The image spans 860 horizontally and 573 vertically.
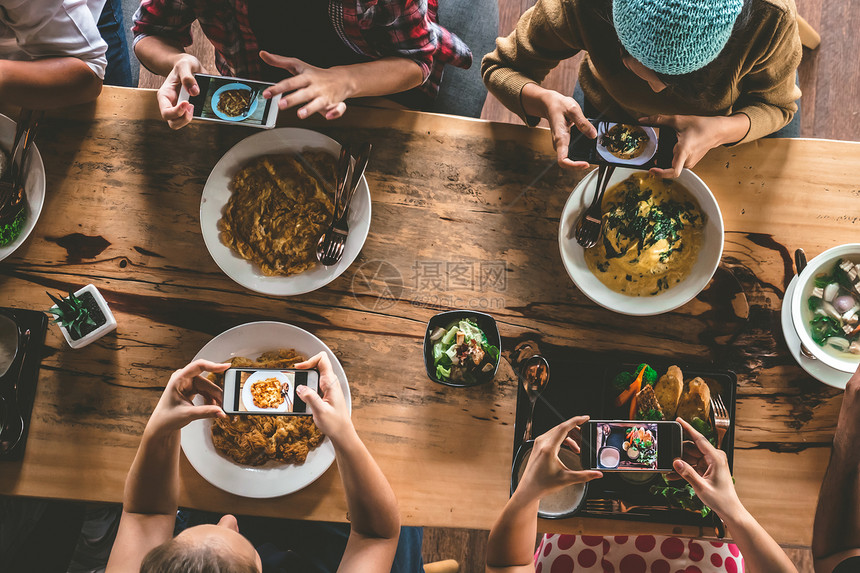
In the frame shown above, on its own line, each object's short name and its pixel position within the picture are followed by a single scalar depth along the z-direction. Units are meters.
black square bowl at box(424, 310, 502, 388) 1.55
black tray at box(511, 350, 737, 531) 1.57
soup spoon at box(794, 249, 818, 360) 1.59
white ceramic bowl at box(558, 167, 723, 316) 1.56
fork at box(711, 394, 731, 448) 1.55
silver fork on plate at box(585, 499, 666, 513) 1.57
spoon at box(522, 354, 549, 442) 1.62
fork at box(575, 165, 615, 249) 1.57
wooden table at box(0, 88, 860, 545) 1.59
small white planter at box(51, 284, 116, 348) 1.58
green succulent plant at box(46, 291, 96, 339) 1.57
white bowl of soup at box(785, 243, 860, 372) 1.54
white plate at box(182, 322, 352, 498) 1.53
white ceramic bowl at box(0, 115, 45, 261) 1.61
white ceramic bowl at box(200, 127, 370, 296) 1.57
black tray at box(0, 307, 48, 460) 1.60
